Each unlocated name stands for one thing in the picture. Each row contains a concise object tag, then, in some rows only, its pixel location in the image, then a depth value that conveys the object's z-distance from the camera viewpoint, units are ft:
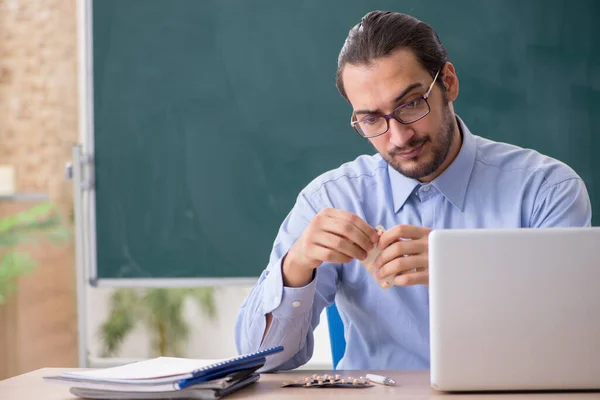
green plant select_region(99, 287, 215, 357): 12.20
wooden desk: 5.43
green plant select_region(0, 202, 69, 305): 12.80
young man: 6.82
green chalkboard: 9.88
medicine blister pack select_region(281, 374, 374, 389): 5.83
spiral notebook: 5.51
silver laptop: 5.35
